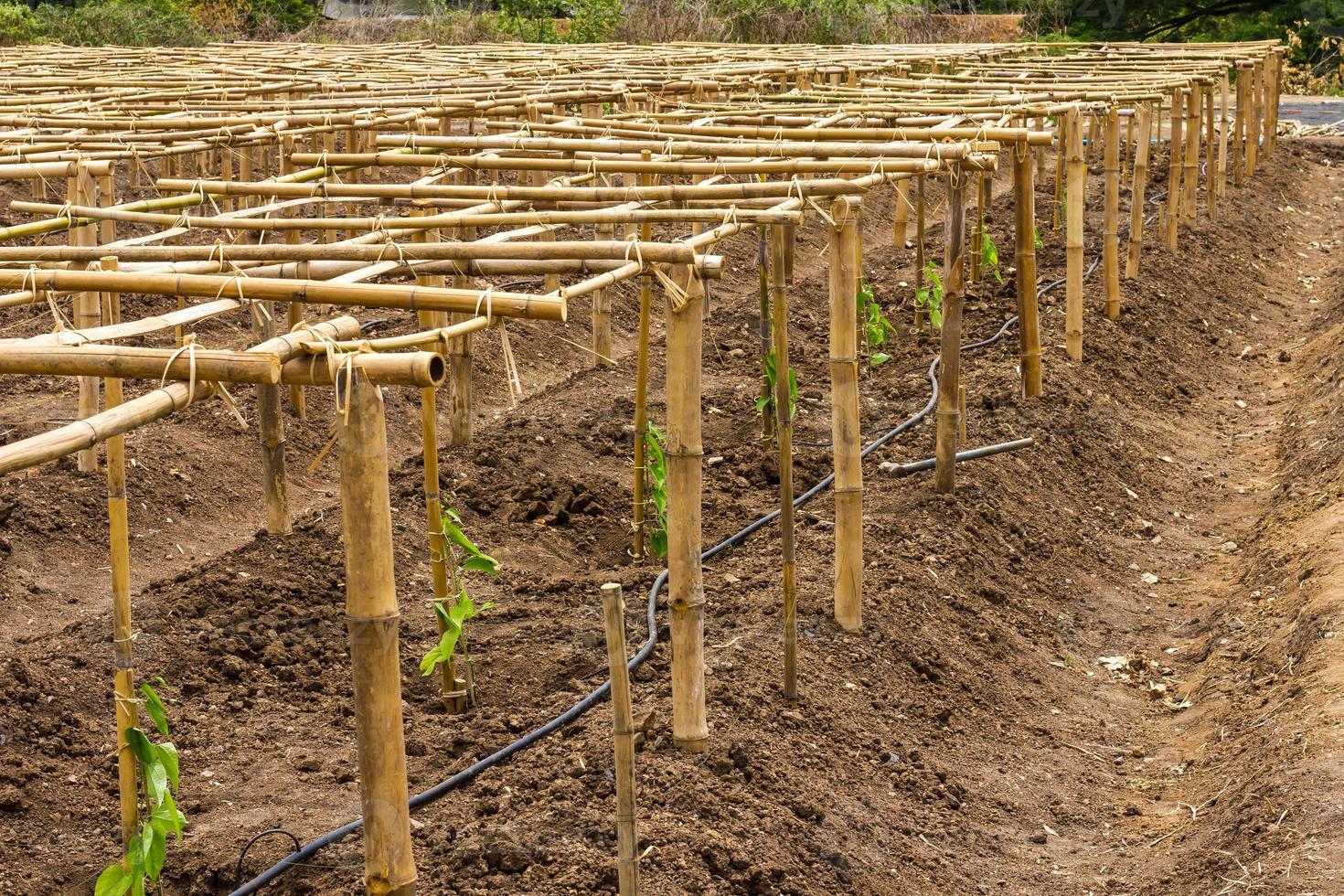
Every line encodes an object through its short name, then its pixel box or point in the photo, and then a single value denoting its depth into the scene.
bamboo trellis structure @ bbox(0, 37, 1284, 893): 3.43
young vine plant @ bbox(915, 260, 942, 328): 10.44
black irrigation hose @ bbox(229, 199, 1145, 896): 4.50
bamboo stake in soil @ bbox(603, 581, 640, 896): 3.70
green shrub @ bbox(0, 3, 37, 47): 23.19
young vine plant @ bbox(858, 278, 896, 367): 9.66
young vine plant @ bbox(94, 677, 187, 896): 4.16
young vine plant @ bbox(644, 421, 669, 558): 6.92
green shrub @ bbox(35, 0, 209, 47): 24.03
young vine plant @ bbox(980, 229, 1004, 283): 11.64
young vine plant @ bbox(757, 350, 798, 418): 7.22
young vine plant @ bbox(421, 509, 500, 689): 5.32
